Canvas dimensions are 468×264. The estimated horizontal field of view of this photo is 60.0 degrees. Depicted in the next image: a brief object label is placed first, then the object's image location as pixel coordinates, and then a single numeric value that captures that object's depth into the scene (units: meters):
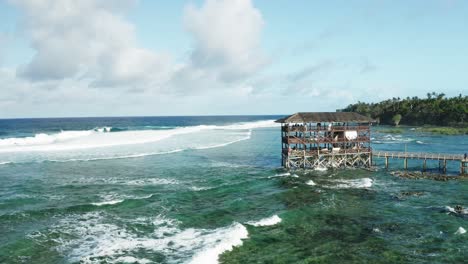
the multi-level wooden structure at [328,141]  43.59
